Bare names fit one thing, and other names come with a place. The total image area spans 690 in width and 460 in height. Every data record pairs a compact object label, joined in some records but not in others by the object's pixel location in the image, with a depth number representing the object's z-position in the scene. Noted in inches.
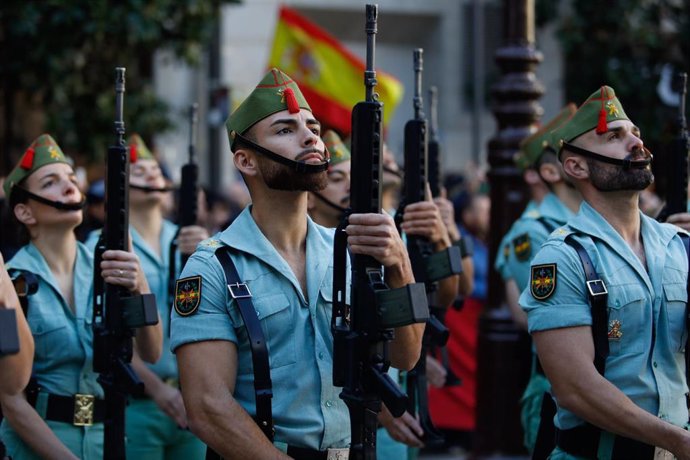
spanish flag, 518.9
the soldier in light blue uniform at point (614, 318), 184.9
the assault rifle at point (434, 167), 297.7
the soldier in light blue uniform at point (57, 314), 227.5
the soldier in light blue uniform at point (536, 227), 265.3
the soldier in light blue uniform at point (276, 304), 170.6
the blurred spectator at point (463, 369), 427.8
